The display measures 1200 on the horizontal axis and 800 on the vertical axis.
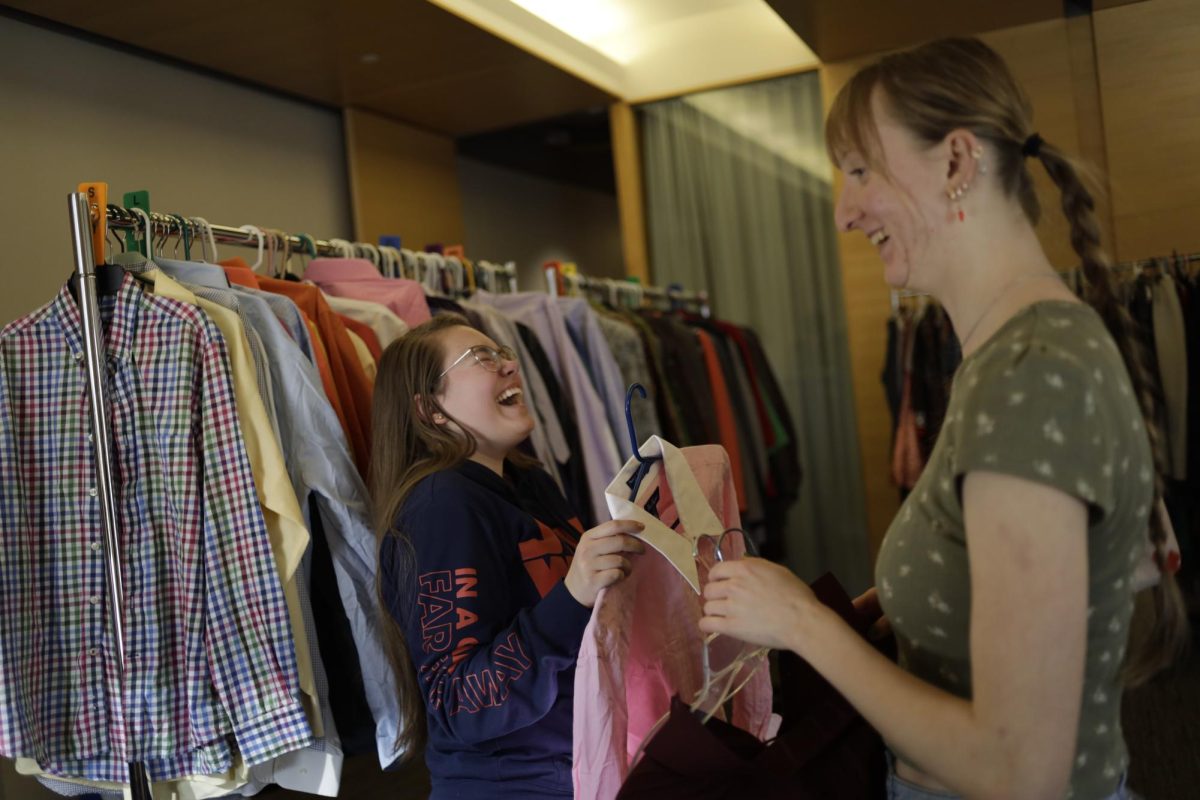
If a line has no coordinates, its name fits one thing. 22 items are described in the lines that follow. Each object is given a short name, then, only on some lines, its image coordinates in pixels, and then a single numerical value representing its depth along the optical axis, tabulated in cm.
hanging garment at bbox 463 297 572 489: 285
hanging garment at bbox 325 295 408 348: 248
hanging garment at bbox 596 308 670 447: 342
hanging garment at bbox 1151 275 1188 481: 237
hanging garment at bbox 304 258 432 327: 263
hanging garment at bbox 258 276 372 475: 229
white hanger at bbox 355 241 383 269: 278
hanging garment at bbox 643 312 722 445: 374
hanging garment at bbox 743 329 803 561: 432
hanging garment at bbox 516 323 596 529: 298
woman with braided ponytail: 84
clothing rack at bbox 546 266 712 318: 368
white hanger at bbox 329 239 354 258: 268
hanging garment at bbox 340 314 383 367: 243
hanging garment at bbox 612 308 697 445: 362
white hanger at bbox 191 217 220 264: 221
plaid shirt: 181
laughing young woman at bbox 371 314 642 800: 152
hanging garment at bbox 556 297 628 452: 327
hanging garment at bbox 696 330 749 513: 397
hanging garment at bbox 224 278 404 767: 204
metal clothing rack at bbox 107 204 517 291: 209
